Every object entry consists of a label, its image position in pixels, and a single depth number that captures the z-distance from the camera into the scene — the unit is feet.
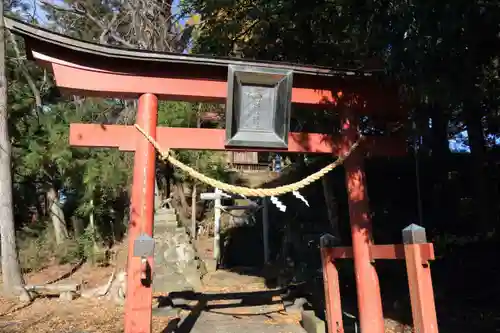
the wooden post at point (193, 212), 52.48
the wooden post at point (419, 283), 12.42
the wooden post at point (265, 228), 48.85
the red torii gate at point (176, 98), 14.29
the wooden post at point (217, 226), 47.98
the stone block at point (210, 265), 45.57
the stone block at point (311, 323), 19.13
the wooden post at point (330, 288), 17.46
